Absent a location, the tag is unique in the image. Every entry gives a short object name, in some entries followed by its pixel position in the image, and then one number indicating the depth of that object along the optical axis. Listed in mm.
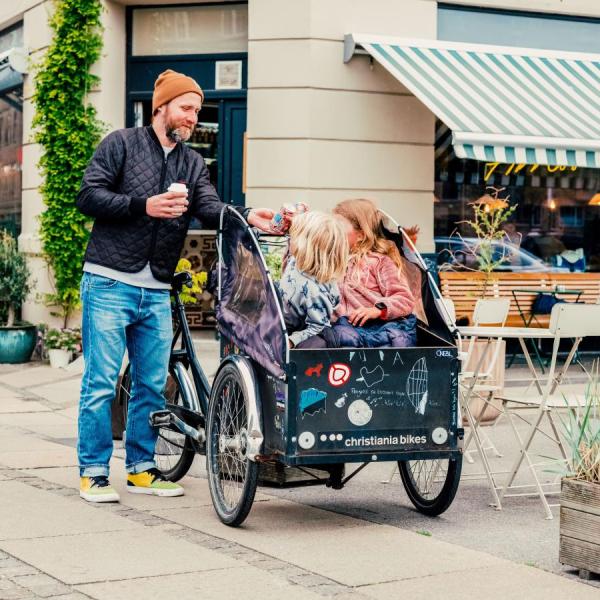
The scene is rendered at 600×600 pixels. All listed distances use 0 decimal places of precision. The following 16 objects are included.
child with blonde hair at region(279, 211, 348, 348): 5375
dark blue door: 12094
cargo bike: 5160
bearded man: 5914
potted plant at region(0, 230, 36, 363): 12922
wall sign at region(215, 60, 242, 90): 12078
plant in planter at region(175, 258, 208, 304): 8437
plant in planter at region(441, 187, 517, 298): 11961
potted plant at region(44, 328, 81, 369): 12469
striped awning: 10711
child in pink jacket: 5504
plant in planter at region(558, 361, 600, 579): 4636
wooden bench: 12164
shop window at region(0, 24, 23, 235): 14477
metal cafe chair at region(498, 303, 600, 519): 5802
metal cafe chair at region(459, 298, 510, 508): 6438
